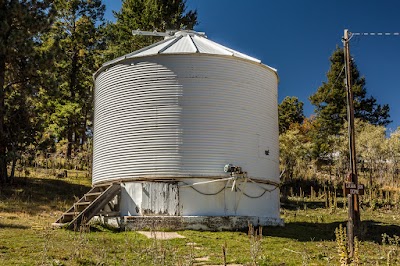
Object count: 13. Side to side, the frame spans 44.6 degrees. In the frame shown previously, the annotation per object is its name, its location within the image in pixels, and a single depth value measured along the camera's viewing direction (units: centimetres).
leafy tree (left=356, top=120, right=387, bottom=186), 3909
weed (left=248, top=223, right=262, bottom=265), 611
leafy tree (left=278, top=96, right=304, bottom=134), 5525
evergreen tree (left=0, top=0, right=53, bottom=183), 2414
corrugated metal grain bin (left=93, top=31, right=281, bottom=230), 1827
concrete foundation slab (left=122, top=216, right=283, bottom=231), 1739
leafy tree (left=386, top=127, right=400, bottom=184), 3891
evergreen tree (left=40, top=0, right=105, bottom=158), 3994
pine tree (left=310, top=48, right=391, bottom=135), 4917
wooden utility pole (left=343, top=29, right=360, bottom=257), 1652
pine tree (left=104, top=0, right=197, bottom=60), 3647
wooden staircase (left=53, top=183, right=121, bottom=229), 1658
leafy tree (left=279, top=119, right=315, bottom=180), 3650
